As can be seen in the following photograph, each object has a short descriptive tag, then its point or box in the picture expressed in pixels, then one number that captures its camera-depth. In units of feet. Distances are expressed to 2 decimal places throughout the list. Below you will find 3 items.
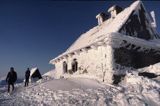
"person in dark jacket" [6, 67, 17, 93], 25.07
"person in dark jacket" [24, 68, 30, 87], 29.02
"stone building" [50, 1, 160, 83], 26.48
